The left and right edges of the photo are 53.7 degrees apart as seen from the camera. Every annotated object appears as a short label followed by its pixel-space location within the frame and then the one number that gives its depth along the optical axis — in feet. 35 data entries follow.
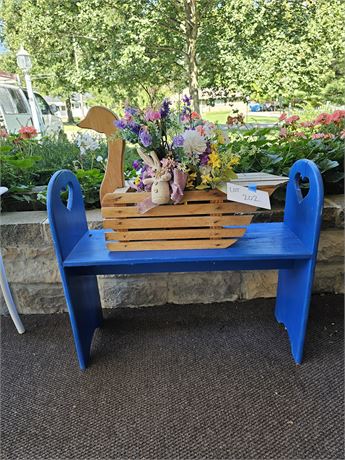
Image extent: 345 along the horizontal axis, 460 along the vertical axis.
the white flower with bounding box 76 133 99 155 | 5.98
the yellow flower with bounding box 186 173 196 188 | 3.50
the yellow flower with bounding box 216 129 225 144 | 3.48
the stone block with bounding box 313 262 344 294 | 5.49
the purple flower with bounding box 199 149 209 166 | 3.40
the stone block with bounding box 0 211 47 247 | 5.03
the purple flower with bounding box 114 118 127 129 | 3.46
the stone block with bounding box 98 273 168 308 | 5.45
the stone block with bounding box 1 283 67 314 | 5.50
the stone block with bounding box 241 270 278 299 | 5.46
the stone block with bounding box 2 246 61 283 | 5.26
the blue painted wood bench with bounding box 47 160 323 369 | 3.61
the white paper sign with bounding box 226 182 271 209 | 3.40
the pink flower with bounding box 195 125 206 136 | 3.30
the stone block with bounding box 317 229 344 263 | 5.24
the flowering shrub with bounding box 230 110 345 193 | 5.55
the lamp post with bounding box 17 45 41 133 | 13.78
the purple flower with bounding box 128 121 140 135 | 3.42
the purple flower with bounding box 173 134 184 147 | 3.26
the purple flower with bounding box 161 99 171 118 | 3.43
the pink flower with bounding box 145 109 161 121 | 3.33
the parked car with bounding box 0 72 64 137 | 18.38
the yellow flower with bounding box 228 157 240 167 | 3.44
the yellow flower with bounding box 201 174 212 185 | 3.40
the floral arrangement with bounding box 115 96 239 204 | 3.35
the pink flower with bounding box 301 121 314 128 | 6.96
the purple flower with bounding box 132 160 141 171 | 3.86
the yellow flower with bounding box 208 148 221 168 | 3.35
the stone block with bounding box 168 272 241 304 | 5.45
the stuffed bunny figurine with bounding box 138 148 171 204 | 3.41
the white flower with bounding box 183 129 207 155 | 3.23
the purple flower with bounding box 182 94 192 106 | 3.61
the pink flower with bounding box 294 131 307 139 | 6.63
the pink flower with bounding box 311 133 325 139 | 6.30
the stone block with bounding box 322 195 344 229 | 5.11
